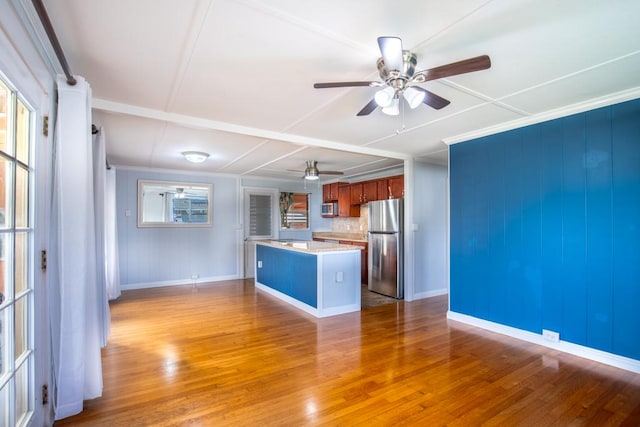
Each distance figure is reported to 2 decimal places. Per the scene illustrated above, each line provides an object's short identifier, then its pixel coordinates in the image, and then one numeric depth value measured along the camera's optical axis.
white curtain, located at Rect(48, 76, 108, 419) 1.92
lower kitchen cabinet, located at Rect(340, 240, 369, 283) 6.21
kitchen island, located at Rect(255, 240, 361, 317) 4.14
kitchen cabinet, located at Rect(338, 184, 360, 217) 6.96
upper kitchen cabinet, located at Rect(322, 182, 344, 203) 7.36
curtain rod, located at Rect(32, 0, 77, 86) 1.31
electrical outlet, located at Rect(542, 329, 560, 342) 3.06
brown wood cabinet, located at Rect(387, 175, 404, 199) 5.49
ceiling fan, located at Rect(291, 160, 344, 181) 5.40
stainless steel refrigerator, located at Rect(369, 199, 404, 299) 5.17
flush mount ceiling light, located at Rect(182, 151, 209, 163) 4.57
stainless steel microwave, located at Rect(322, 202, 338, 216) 7.45
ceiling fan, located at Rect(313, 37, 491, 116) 1.65
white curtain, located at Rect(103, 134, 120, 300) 4.64
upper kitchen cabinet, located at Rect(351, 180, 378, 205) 6.18
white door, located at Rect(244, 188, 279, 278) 6.95
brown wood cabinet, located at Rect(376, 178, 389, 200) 5.86
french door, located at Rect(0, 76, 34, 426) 1.37
